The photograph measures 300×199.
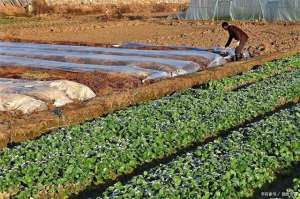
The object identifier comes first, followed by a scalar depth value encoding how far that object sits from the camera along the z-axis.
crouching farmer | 15.98
